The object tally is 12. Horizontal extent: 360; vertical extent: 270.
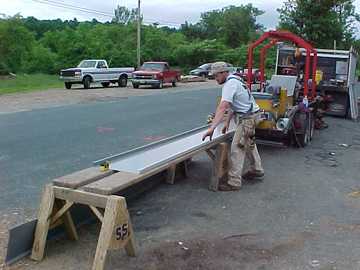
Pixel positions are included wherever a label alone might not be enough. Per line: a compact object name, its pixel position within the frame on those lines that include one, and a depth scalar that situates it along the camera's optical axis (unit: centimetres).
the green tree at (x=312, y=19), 2864
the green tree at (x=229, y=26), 8000
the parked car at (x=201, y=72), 4606
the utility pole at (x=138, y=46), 4334
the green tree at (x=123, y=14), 10769
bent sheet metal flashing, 516
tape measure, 501
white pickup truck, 2868
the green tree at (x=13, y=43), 4559
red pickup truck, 3041
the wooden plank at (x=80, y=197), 418
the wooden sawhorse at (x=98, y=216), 403
